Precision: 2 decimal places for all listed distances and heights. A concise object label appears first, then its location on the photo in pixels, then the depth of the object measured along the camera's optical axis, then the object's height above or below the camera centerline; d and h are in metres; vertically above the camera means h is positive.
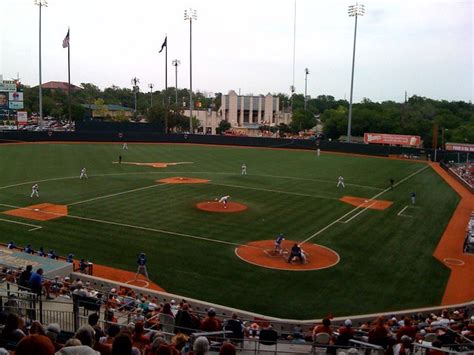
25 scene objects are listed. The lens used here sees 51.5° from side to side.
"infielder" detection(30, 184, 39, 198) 32.53 -4.71
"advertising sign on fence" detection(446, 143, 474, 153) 64.38 -2.02
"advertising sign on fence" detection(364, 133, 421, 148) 71.93 -1.36
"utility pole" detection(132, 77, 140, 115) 140.35 +11.80
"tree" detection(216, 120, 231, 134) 113.00 -0.31
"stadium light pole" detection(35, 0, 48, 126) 68.09 +15.62
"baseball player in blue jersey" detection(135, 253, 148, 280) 18.73 -5.44
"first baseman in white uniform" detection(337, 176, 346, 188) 40.16 -4.39
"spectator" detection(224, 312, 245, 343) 10.75 -4.46
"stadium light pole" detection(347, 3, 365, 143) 67.32 +15.06
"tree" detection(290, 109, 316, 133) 111.50 +1.50
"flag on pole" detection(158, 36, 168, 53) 74.25 +11.95
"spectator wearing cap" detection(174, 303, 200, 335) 10.58 -4.28
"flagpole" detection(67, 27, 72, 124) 74.75 +9.07
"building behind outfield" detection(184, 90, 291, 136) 122.44 +3.61
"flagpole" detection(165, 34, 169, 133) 80.85 +9.03
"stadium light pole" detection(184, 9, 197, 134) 76.75 +13.43
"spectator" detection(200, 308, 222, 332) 10.26 -4.15
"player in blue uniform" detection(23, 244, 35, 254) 19.74 -5.23
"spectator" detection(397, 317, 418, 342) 10.72 -4.40
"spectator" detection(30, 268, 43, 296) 12.76 -4.22
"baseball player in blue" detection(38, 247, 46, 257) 19.57 -5.28
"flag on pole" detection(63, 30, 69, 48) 67.22 +10.97
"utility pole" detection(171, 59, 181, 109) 99.44 +12.31
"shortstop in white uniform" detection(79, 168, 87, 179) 40.55 -4.43
